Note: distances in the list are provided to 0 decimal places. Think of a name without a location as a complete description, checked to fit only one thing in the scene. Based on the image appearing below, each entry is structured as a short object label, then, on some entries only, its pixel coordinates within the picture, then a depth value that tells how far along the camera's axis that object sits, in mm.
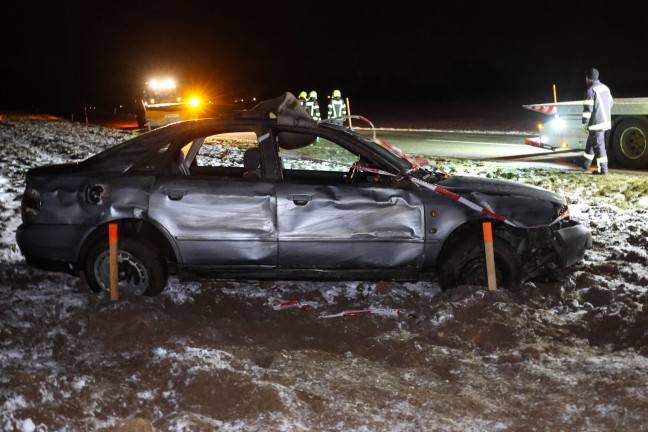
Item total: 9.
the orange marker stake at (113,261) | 5463
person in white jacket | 12414
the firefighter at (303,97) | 24189
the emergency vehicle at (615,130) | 13078
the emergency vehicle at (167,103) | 28156
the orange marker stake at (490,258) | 5578
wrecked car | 5645
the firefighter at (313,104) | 23109
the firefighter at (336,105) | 23000
